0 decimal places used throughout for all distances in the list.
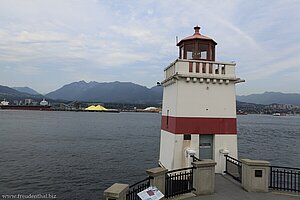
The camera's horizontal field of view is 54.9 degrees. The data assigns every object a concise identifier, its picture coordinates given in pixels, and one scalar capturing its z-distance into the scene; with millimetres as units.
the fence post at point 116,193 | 6672
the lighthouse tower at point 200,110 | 11266
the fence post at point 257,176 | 9008
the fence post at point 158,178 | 8406
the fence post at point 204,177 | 8859
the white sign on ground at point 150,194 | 7204
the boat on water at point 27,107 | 190125
